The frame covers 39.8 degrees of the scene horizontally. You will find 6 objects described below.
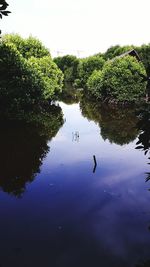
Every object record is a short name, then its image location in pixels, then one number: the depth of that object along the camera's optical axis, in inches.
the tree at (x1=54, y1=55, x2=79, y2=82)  2252.9
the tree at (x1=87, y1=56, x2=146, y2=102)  880.2
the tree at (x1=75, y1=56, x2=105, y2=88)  1451.3
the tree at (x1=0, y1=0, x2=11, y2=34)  141.3
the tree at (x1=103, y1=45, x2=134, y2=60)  1897.0
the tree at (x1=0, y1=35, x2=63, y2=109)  598.6
